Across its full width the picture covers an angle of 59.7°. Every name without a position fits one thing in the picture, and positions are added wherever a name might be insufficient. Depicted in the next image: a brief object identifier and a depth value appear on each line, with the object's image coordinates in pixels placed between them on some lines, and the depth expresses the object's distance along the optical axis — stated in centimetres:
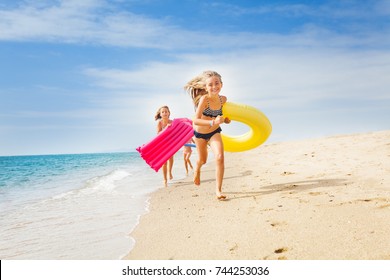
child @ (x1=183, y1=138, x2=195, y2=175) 901
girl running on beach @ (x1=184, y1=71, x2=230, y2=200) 452
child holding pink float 685
